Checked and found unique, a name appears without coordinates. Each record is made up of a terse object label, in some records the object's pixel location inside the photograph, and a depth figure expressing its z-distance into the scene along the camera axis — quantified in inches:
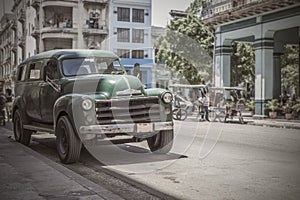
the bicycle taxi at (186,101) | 965.8
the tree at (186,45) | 1161.9
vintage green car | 327.6
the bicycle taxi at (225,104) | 906.1
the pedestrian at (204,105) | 931.8
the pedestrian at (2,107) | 717.3
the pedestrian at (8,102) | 835.4
